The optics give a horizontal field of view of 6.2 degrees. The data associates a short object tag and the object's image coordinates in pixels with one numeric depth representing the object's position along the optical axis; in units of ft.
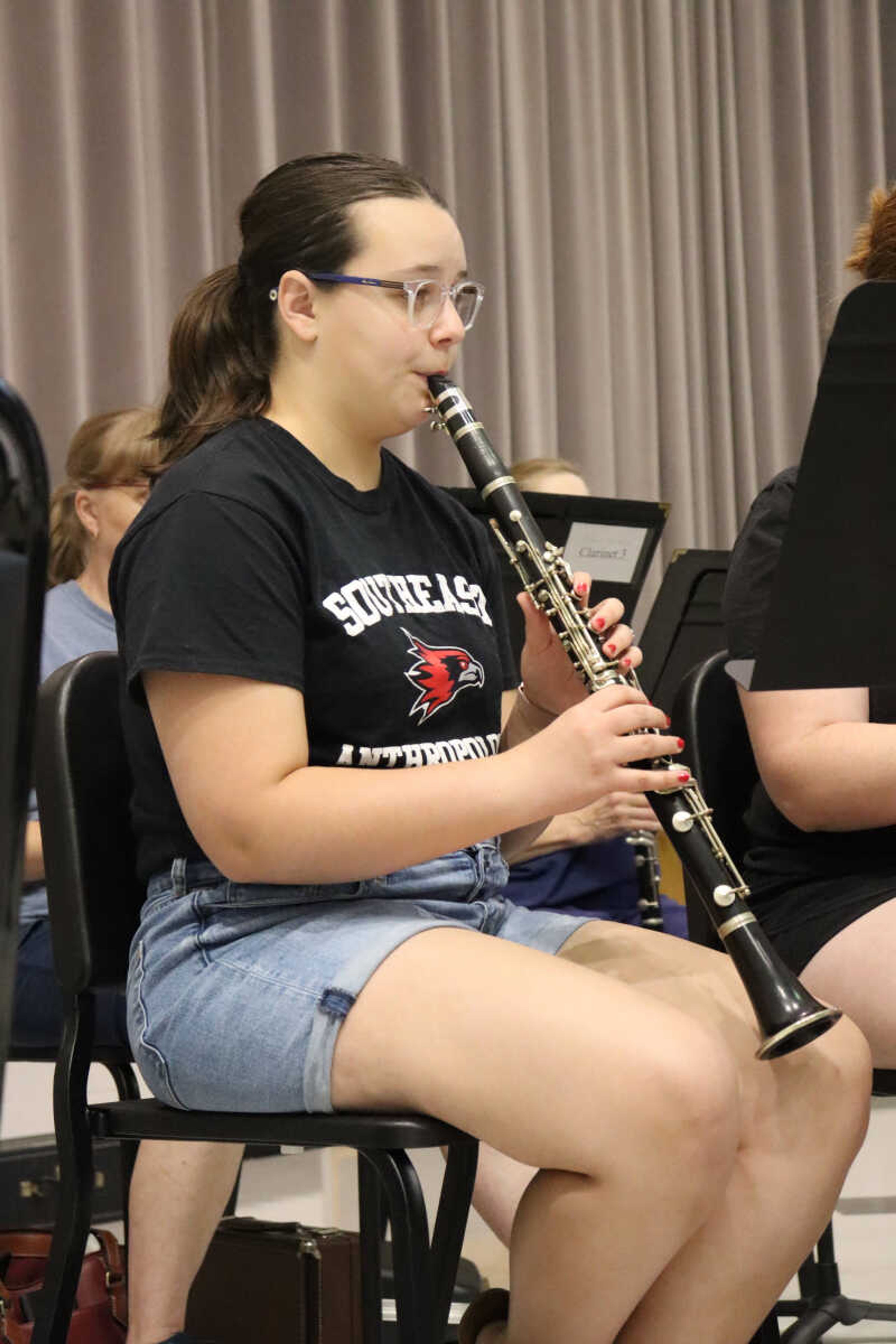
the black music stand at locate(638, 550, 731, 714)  28.75
